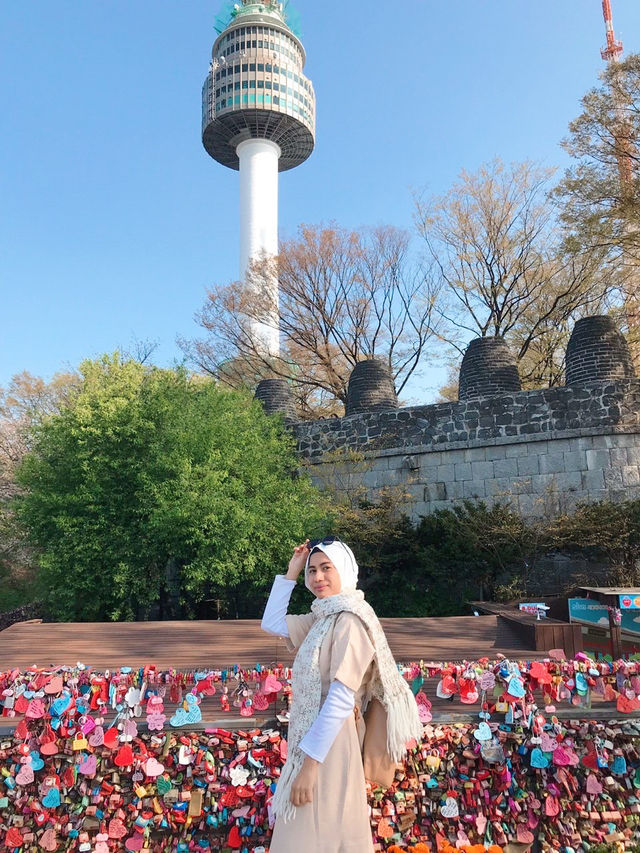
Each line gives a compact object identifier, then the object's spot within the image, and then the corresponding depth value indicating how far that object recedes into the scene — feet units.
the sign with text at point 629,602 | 16.03
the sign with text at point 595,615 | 18.15
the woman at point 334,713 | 7.02
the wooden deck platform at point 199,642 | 15.34
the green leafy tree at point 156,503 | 30.73
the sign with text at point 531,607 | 20.43
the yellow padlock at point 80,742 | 10.81
